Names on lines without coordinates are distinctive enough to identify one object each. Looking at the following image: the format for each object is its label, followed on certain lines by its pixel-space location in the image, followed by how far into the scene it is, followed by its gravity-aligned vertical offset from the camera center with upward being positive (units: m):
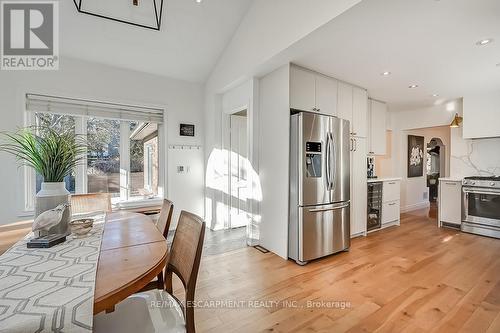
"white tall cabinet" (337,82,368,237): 3.45 +0.36
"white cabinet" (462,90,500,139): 3.78 +0.87
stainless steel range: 3.60 -0.67
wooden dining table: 0.82 -0.44
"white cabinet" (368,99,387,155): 4.27 +0.73
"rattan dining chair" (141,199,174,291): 1.56 -0.43
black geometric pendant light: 2.57 +1.83
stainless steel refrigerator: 2.64 -0.25
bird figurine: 1.20 -0.29
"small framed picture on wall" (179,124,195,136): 3.90 +0.63
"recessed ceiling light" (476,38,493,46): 2.28 +1.27
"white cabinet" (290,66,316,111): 2.81 +0.98
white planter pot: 1.32 -0.20
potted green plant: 1.32 +0.02
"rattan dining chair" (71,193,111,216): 2.27 -0.39
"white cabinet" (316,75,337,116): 3.09 +0.99
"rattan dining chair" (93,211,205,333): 1.01 -0.69
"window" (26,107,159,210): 3.21 +0.13
